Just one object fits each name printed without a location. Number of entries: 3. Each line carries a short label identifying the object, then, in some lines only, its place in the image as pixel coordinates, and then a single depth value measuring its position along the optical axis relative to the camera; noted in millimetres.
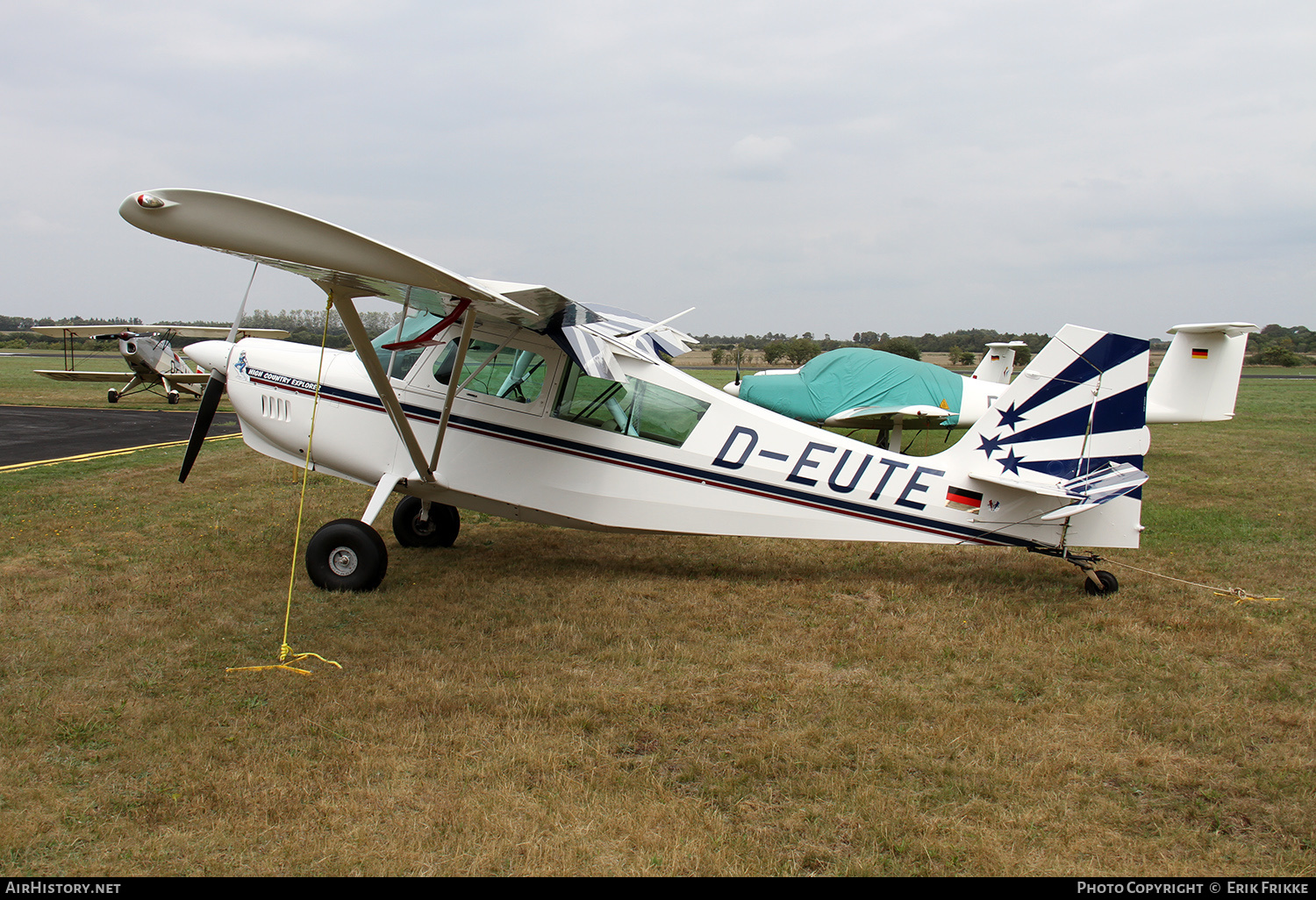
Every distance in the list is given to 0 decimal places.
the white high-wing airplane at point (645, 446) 6242
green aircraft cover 15664
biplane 21766
